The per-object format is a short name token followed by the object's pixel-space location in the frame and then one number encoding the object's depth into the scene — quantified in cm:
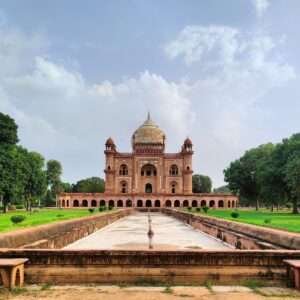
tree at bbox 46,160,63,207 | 6869
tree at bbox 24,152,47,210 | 4141
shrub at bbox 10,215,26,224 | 1378
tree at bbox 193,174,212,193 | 9000
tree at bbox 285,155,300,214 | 2938
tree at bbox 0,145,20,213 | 3095
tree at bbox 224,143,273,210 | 5061
